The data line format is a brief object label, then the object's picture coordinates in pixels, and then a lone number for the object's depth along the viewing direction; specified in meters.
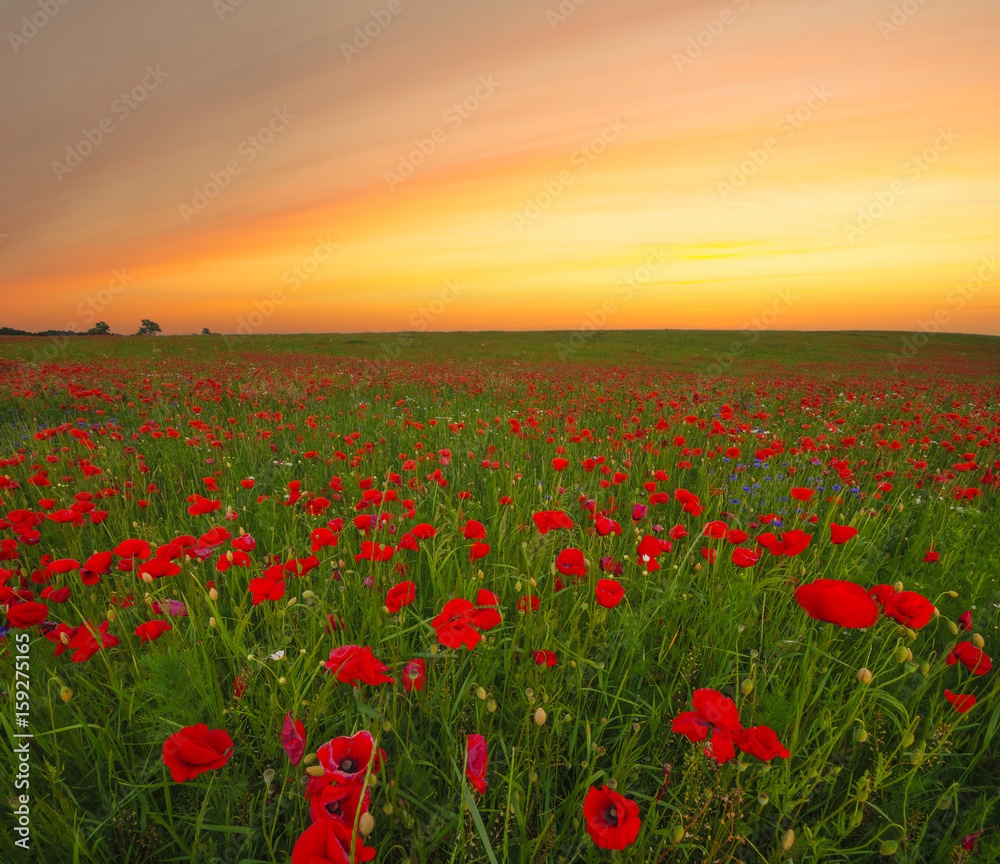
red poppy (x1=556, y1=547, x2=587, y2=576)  1.72
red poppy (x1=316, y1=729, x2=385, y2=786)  1.00
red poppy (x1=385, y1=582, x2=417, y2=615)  1.64
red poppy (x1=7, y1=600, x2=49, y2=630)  1.63
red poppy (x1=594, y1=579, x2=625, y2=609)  1.62
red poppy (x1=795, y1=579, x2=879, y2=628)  1.27
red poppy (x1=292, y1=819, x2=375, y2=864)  0.85
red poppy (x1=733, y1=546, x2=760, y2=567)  1.99
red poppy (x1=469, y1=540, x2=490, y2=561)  2.09
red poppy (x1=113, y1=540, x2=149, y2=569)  1.88
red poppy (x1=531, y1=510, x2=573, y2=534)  1.96
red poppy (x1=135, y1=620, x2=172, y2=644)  1.60
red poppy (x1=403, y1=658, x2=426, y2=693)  1.51
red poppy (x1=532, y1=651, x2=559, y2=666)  1.69
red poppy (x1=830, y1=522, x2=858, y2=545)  1.84
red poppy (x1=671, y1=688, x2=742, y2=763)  1.18
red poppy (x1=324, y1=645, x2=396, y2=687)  1.25
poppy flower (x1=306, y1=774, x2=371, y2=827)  0.93
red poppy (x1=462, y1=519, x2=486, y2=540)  2.14
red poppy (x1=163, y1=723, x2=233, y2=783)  1.04
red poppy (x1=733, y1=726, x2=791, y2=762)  1.19
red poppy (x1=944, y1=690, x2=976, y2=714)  1.58
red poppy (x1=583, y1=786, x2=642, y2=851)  1.04
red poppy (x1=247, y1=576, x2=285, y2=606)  1.68
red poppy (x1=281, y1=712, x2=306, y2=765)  1.27
